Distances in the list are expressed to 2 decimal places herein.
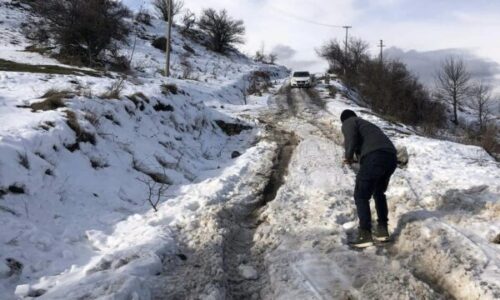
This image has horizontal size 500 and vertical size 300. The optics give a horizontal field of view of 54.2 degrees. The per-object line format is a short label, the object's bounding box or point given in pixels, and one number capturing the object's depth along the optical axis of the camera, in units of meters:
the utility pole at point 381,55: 49.42
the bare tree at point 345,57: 55.16
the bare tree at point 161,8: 57.06
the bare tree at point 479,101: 55.71
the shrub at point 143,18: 47.83
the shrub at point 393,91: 36.03
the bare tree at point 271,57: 72.62
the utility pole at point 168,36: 27.43
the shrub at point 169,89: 13.65
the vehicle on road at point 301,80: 35.38
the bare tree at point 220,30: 53.41
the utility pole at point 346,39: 55.98
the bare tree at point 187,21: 55.06
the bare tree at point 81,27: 24.06
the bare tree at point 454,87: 56.94
